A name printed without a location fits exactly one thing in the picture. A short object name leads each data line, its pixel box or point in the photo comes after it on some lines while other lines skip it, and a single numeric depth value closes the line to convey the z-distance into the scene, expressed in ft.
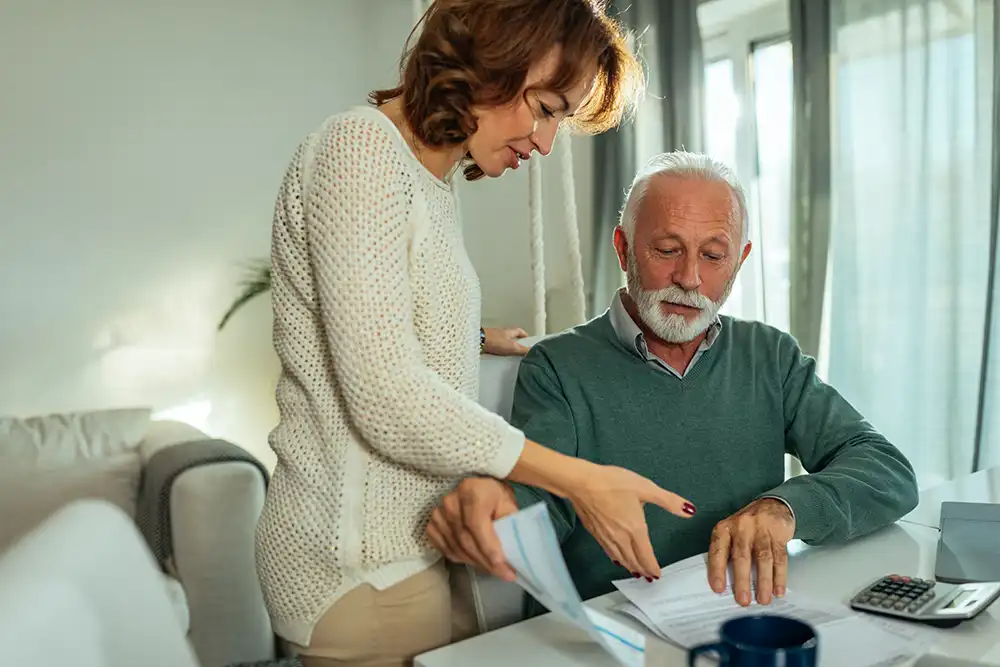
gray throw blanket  7.82
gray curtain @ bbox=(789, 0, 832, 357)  8.47
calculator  3.16
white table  3.01
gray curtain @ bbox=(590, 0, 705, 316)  9.73
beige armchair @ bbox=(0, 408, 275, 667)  7.74
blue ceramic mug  1.93
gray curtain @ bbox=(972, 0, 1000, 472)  7.24
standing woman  2.82
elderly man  4.66
